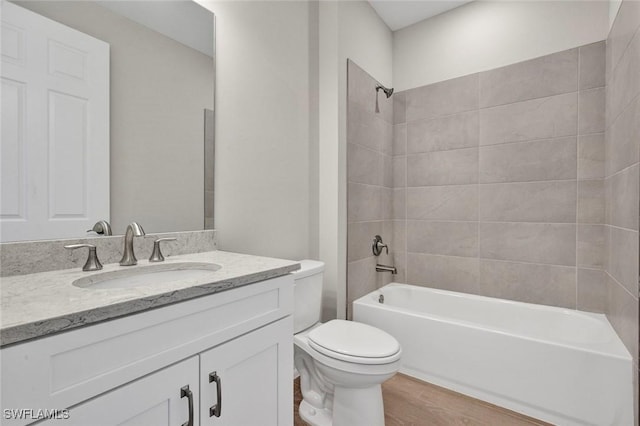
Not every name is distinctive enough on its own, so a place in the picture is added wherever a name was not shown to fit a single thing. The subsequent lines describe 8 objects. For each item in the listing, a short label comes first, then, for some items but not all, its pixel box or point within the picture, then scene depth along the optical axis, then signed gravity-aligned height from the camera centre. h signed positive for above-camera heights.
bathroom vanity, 0.59 -0.33
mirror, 1.19 +0.48
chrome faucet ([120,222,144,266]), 1.13 -0.14
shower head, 2.47 +1.01
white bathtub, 1.46 -0.79
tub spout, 2.47 -0.45
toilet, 1.36 -0.68
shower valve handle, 2.47 -0.26
